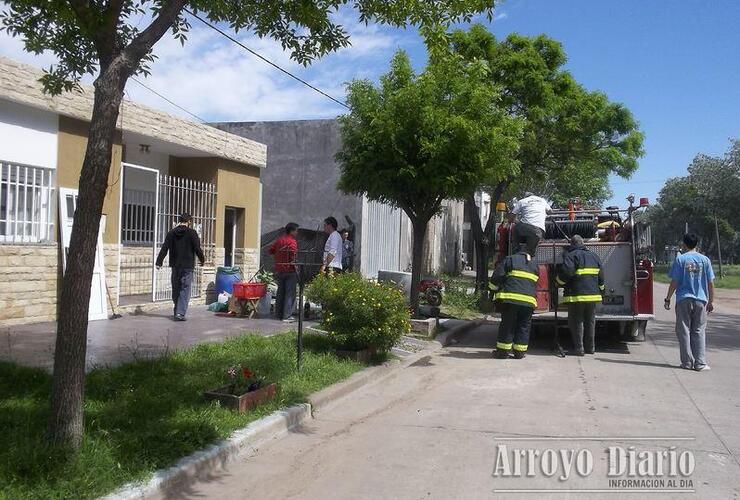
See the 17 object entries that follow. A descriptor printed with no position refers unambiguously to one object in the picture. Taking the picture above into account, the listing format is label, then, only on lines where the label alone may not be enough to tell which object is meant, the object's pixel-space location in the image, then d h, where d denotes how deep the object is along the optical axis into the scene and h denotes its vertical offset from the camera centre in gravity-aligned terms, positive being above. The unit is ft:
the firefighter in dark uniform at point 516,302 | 32.09 -1.93
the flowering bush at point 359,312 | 27.40 -2.16
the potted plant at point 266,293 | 40.68 -2.16
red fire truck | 34.73 -0.70
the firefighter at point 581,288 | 32.81 -1.25
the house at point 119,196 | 31.09 +3.46
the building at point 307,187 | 61.31 +6.55
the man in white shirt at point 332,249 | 38.86 +0.53
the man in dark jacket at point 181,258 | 35.09 -0.09
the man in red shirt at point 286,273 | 36.96 -0.83
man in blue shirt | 29.86 -1.72
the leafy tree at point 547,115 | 58.75 +13.25
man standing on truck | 34.22 +2.03
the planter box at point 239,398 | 19.53 -4.12
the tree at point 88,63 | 14.39 +4.71
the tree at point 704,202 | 143.02 +14.51
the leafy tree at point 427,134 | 33.96 +6.39
